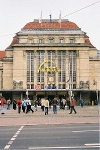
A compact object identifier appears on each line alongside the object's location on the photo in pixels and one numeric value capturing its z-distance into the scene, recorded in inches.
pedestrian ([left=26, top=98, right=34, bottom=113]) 1461.2
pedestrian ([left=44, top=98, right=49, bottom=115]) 1329.4
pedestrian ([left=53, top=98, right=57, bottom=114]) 1422.2
